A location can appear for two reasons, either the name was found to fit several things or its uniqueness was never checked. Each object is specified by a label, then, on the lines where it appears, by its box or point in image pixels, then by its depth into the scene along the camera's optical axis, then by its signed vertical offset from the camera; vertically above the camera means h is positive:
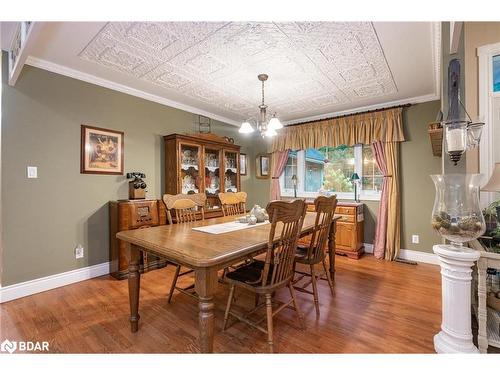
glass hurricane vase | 1.41 -0.17
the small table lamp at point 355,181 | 3.87 +0.05
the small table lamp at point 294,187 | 4.73 -0.05
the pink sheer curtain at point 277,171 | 4.79 +0.29
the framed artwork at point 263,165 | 5.04 +0.43
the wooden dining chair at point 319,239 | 1.96 -0.50
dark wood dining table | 1.25 -0.38
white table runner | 1.93 -0.38
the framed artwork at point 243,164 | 4.92 +0.44
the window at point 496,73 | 1.93 +0.90
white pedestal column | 1.40 -0.70
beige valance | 3.55 +0.91
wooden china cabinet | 3.48 +0.32
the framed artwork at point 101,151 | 2.78 +0.45
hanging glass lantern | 1.54 +0.31
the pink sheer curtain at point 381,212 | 3.59 -0.44
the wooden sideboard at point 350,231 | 3.57 -0.73
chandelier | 2.49 +0.64
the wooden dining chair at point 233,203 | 3.01 -0.23
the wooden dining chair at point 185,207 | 2.40 -0.23
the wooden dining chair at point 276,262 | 1.47 -0.53
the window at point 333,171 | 3.97 +0.24
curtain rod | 3.48 +1.17
